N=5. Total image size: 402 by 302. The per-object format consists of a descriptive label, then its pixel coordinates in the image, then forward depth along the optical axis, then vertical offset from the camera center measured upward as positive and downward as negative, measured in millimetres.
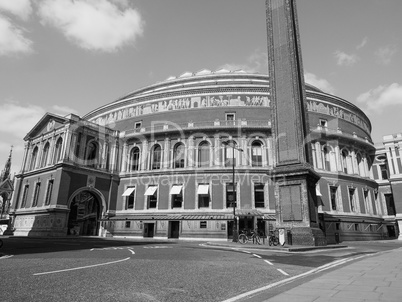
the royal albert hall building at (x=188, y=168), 34375 +7586
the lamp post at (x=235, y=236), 25422 -700
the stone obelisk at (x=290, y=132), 19289 +7344
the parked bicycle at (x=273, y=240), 19347 -755
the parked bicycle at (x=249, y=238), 23188 -859
